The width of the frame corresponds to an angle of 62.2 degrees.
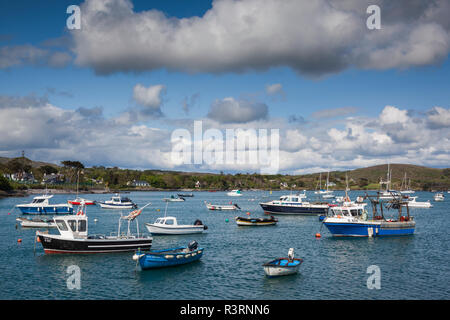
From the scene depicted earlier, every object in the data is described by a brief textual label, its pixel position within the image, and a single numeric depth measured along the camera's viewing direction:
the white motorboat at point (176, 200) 168.88
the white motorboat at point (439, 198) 179.85
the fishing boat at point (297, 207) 88.75
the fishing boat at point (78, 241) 39.94
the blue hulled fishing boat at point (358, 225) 52.53
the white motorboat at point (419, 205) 130.65
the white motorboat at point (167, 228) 54.59
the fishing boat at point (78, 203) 118.12
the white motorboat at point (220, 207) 113.50
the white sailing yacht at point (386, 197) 162.60
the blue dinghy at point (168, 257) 33.56
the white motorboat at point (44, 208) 92.62
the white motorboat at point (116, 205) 115.31
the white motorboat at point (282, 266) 31.30
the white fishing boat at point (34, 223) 65.00
